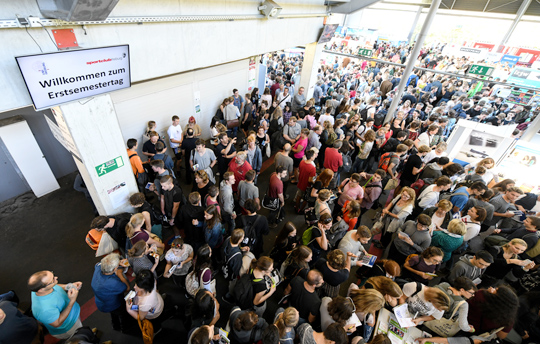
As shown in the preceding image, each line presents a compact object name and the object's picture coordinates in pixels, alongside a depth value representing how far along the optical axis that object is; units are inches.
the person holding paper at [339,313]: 97.0
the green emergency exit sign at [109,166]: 141.3
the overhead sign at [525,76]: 453.4
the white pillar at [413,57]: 267.1
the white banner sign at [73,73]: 95.4
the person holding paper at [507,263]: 137.3
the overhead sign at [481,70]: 348.5
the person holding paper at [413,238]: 138.7
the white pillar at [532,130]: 308.4
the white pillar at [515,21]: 691.4
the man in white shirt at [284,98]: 324.7
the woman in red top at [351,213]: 148.3
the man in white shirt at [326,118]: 264.2
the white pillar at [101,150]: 121.9
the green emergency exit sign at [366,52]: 358.1
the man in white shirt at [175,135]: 231.1
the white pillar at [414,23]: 986.3
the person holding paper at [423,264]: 125.3
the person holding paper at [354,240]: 129.7
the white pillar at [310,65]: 374.3
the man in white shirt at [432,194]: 165.2
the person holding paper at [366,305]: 105.3
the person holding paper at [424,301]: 107.7
